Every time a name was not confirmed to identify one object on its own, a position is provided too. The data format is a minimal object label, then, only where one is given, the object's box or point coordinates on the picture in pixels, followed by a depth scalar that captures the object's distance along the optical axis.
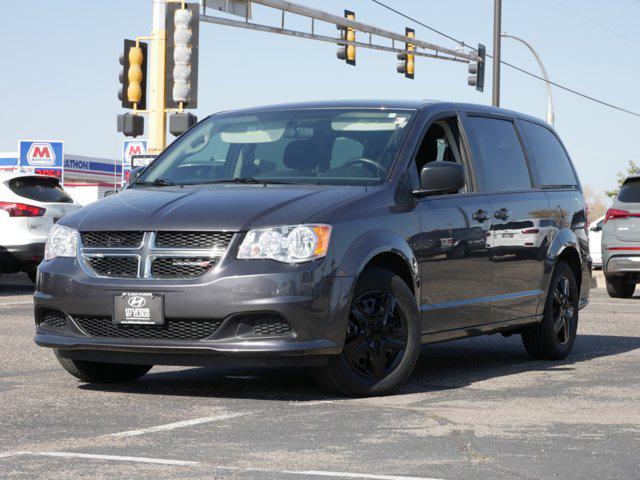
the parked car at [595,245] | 29.42
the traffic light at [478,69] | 35.50
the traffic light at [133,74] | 21.73
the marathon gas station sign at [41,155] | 29.36
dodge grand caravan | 7.51
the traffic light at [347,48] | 30.55
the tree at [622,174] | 67.06
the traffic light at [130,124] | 21.42
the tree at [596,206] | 124.49
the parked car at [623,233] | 18.78
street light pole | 42.41
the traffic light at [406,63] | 33.84
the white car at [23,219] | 18.73
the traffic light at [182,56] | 22.19
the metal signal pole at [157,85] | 22.78
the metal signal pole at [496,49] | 30.86
